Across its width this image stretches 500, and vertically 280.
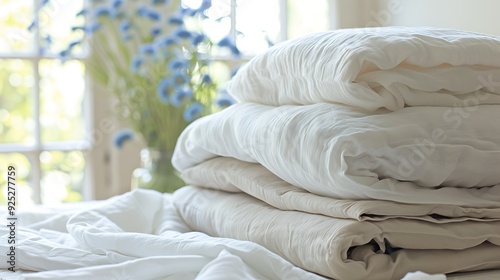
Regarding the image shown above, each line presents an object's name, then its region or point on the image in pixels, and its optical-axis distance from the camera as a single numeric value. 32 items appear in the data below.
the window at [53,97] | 2.14
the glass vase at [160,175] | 1.78
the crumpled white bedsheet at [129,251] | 0.83
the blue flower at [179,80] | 1.83
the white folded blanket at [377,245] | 0.82
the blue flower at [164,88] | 1.83
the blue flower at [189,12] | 1.95
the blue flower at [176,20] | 1.98
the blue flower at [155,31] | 2.03
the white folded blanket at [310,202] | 0.85
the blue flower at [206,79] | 1.87
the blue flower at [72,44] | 2.02
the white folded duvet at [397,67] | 0.88
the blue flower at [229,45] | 1.90
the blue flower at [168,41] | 1.92
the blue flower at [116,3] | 2.03
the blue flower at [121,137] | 2.03
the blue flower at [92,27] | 2.02
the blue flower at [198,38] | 1.90
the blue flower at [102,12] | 2.04
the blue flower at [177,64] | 1.86
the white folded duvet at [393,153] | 0.85
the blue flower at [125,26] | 2.03
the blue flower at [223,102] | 1.89
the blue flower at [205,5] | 1.95
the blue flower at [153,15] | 2.00
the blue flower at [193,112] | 1.82
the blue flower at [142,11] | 2.01
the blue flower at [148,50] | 1.97
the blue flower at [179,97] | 1.83
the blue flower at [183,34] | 1.90
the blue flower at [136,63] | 1.95
